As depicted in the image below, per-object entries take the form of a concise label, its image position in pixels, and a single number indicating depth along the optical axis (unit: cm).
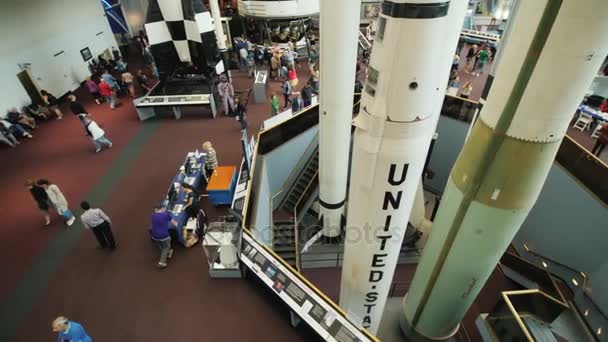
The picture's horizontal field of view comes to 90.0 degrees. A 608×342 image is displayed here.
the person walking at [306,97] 1178
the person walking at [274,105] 1158
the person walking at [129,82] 1481
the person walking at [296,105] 1084
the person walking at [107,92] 1378
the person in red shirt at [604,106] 1200
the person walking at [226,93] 1279
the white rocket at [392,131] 241
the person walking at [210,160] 913
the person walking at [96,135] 1043
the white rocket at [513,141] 250
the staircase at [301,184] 930
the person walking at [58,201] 760
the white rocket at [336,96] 489
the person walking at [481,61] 1595
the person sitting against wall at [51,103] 1352
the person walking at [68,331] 447
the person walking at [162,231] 661
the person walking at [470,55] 1708
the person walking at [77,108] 1127
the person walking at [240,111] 1089
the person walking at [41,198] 759
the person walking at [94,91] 1423
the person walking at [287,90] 1274
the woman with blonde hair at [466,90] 1173
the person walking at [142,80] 1465
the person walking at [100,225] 666
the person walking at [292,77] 1526
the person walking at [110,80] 1428
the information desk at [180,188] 743
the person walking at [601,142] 929
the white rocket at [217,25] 1454
